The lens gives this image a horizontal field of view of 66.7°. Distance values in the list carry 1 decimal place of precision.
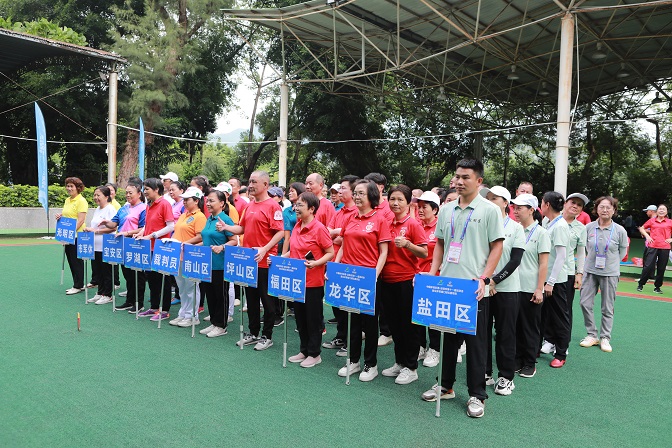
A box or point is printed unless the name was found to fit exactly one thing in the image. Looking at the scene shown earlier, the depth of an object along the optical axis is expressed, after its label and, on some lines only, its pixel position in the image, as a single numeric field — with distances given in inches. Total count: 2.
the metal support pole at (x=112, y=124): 714.2
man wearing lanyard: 135.4
